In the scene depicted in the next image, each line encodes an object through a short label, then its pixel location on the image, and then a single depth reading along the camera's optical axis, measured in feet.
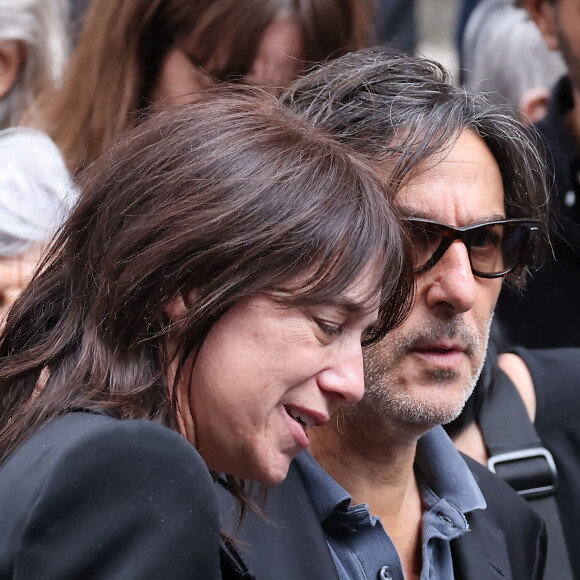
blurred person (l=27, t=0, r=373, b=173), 20.01
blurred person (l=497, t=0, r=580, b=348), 20.61
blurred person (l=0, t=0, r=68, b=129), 20.88
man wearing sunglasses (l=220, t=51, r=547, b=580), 13.92
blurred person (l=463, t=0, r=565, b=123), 25.95
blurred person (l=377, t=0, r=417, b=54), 31.44
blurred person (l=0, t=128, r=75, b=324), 16.37
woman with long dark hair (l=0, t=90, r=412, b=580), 10.15
